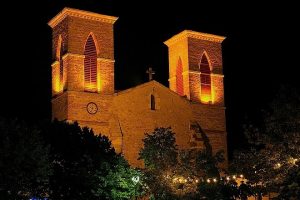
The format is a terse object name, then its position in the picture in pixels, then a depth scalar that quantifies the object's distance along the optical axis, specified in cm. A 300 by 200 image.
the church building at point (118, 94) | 4650
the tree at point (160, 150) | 3606
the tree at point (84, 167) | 3500
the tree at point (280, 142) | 3078
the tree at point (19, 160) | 2877
